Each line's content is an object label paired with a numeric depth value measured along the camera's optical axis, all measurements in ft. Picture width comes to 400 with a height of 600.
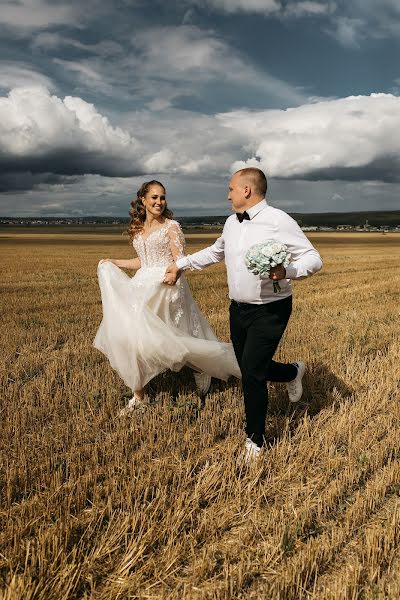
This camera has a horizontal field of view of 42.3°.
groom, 14.73
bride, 19.22
